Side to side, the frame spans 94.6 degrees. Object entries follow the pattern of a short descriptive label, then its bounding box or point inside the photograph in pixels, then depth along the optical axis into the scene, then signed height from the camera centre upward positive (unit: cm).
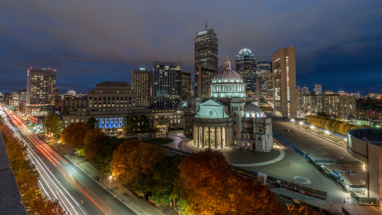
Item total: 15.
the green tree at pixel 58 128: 7894 -845
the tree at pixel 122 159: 3712 -1077
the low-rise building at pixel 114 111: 9562 -104
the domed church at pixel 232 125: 6322 -618
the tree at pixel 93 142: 4597 -915
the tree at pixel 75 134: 5606 -834
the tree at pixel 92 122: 8369 -596
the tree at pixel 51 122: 8184 -607
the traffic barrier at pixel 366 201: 2850 -1524
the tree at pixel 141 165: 3353 -1107
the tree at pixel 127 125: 8882 -811
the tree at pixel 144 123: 9446 -776
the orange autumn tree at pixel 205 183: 2544 -1161
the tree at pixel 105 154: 4142 -1075
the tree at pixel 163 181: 3062 -1282
